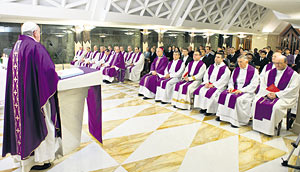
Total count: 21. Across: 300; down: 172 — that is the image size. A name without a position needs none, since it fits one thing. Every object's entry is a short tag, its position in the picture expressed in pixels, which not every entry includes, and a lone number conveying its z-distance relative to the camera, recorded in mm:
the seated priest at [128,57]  11183
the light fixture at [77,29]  14320
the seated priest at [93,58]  11775
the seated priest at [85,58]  12307
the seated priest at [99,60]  11295
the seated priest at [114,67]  9820
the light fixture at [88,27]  13612
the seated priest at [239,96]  5027
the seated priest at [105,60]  10745
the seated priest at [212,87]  5664
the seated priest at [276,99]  4469
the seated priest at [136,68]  10516
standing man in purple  2869
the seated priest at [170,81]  6809
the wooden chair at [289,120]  4844
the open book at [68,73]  3175
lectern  3227
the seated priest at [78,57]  12920
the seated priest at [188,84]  6168
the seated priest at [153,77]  7301
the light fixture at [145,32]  16217
